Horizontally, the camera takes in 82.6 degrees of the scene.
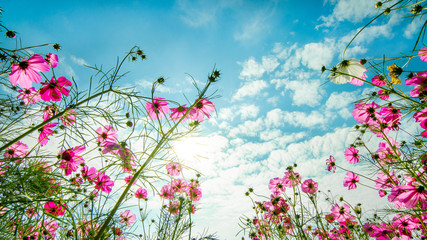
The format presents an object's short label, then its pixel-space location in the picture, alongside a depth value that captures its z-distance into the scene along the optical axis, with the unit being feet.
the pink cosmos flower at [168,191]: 2.84
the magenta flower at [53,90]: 1.87
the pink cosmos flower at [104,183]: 2.04
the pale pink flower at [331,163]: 3.63
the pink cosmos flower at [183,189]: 2.73
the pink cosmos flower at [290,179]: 3.23
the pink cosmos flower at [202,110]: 2.04
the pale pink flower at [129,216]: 3.24
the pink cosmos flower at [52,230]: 2.47
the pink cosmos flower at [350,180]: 3.37
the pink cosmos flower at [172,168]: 2.46
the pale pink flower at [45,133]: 1.95
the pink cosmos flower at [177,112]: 2.03
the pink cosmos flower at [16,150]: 1.97
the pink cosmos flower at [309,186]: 3.18
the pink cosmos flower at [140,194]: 3.05
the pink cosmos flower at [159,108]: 2.06
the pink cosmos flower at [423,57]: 1.66
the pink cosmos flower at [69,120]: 1.93
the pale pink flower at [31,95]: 1.94
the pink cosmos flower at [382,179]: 2.54
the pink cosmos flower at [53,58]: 2.11
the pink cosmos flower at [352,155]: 3.17
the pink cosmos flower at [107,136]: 2.13
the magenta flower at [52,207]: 1.88
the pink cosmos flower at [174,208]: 2.72
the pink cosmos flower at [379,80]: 1.89
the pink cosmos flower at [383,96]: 1.86
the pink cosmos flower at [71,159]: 1.99
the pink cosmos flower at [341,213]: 3.47
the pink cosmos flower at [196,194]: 3.09
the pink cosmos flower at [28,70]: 1.85
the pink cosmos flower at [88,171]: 2.27
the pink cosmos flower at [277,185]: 3.56
